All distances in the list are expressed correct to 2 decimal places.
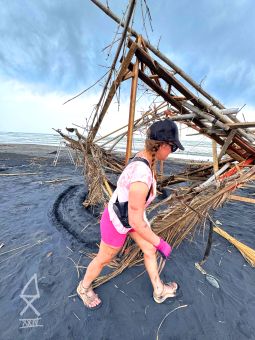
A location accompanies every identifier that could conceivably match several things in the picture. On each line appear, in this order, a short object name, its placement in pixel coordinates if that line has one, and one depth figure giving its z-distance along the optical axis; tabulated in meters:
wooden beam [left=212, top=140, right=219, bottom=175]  2.99
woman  1.61
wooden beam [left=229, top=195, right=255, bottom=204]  2.64
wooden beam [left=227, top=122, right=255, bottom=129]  2.38
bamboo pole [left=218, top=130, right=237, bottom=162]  2.63
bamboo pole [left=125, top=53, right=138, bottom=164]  2.62
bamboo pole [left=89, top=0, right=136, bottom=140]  2.07
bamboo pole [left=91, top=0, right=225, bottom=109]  2.92
